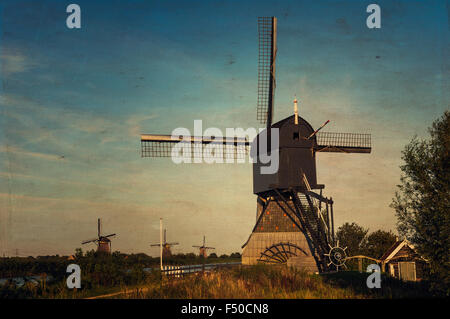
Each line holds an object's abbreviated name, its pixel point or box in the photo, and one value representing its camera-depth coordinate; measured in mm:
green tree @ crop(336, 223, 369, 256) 50969
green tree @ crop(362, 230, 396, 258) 45969
